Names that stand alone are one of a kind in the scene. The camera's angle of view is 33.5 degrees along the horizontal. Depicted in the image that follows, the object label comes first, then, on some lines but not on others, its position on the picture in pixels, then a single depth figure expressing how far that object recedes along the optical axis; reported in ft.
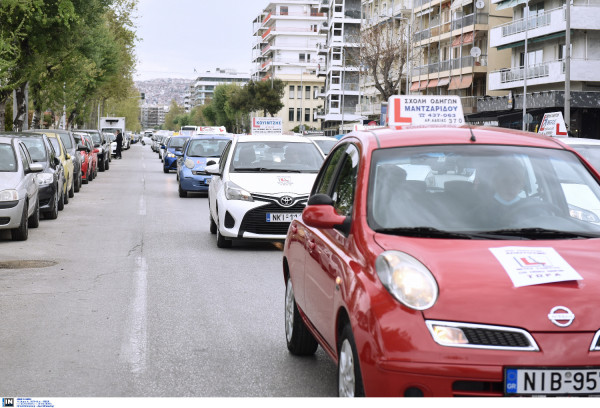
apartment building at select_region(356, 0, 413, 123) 254.27
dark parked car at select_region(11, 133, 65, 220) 61.93
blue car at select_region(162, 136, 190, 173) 141.18
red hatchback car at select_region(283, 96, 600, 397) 13.71
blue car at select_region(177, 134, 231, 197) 85.42
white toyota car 44.98
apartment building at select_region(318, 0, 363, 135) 377.09
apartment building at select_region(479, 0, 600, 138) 168.76
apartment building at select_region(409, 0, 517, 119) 219.20
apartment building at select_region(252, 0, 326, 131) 494.18
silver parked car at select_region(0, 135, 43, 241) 48.77
